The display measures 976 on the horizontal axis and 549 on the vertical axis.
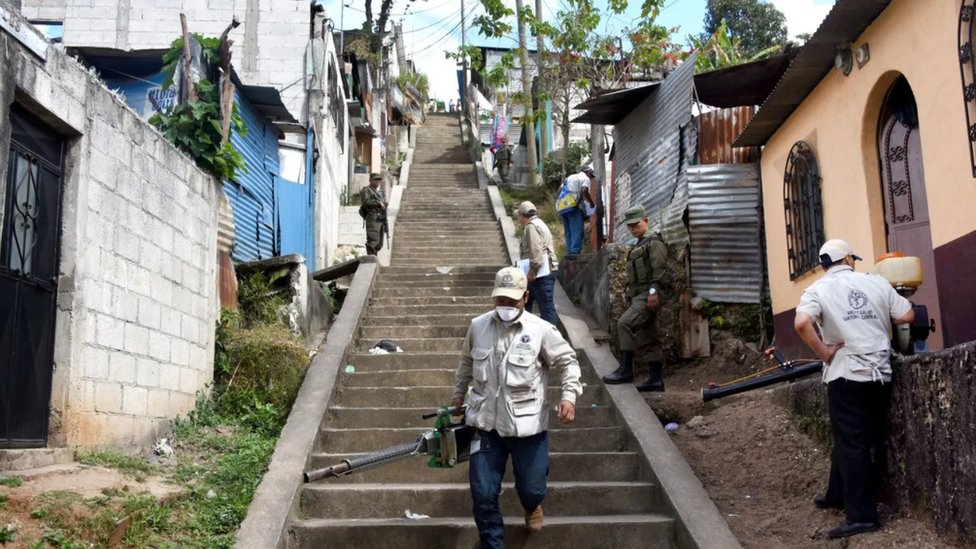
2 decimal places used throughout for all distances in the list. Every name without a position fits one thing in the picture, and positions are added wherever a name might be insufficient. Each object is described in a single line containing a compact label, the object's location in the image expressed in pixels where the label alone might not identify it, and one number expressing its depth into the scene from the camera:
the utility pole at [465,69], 31.23
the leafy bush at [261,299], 8.41
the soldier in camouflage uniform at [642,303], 7.07
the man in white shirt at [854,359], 4.26
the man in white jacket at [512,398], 4.46
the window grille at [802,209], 8.03
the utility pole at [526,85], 18.84
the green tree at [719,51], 14.05
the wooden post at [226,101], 7.92
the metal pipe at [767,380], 5.66
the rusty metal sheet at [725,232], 9.27
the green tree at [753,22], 33.88
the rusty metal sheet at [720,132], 10.01
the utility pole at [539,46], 17.78
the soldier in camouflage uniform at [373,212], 12.67
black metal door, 4.41
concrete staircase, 4.89
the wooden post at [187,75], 8.07
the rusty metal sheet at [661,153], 10.18
